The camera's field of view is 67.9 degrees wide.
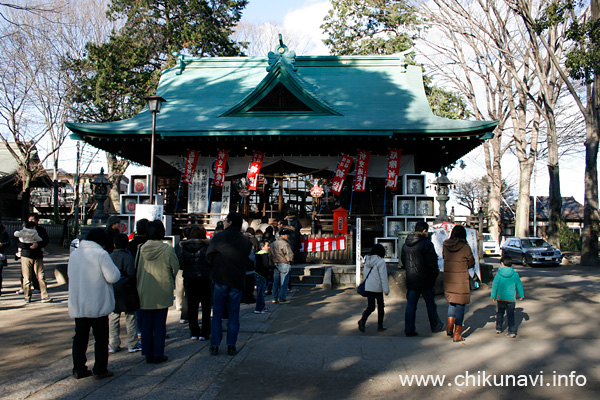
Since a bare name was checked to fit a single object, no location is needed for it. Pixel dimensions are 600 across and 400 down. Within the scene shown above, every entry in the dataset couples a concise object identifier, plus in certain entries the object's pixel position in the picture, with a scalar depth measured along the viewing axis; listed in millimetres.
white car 31577
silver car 23297
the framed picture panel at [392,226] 14195
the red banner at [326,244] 13570
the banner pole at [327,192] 15200
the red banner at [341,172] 14914
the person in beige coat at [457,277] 6738
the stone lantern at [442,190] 13383
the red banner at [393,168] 14758
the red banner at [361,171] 14812
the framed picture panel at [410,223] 14117
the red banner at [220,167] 15344
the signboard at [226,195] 15692
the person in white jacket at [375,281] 7127
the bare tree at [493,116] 25381
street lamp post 12328
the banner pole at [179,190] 16191
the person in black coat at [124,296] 5492
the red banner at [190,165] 15422
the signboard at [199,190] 15711
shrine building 14242
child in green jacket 7035
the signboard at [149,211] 11828
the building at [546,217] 50812
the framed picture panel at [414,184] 14534
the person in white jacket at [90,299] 4777
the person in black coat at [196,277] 6211
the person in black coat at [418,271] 7012
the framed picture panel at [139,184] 15064
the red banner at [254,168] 15172
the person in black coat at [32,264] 9391
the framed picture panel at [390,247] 13867
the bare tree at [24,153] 25156
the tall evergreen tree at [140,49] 24203
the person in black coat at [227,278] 5699
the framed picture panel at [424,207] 14273
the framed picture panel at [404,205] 14320
